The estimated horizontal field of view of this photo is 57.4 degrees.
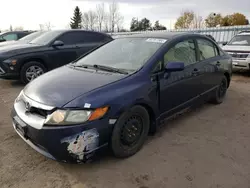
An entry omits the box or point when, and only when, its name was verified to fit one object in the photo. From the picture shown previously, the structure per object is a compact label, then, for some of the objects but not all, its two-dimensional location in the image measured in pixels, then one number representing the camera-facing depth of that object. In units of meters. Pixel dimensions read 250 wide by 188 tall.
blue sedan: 2.32
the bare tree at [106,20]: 46.66
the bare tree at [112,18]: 46.31
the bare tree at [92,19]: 47.81
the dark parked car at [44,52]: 5.68
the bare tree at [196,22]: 49.66
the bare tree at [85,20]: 48.92
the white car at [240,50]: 7.76
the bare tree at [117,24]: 46.66
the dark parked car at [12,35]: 11.90
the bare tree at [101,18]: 46.59
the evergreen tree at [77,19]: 52.66
